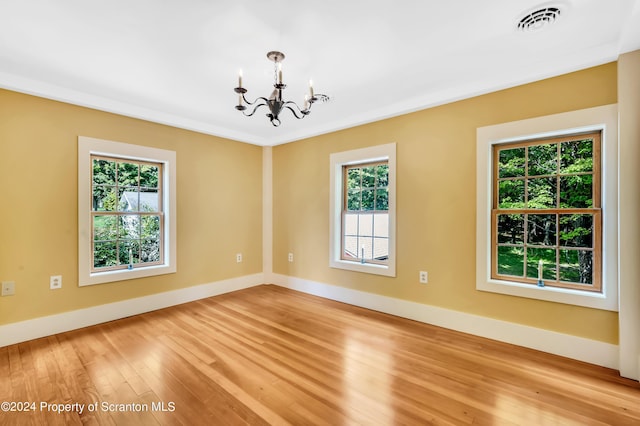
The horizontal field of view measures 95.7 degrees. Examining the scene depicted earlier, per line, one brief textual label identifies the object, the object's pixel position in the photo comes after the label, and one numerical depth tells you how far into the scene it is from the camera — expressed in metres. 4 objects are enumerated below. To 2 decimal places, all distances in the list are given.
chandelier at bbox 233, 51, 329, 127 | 2.06
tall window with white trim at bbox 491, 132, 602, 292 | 2.50
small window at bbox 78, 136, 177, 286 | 3.17
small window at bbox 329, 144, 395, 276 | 3.58
